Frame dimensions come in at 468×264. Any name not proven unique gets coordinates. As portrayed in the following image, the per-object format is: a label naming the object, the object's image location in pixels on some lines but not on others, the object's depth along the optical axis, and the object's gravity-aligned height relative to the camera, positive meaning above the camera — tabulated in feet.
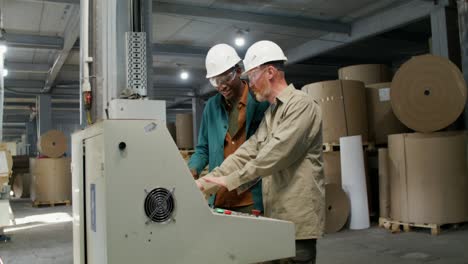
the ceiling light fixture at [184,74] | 35.90 +6.64
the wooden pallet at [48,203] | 31.27 -3.11
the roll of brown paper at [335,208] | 17.19 -2.31
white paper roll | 17.66 -1.22
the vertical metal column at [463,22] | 15.42 +4.39
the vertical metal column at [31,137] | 54.80 +3.23
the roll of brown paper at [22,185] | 38.86 -2.15
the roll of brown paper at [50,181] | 31.30 -1.51
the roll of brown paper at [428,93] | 16.21 +2.01
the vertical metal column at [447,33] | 19.54 +5.06
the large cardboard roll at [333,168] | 18.83 -0.77
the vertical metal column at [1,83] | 18.24 +3.27
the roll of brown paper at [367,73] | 21.11 +3.67
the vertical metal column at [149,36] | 11.45 +3.46
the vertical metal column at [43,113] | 38.37 +4.19
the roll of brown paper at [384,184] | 17.81 -1.47
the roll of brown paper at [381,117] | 19.35 +1.40
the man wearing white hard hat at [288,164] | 5.83 -0.18
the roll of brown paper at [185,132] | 33.65 +1.79
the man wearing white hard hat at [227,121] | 7.39 +0.57
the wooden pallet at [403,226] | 16.07 -3.02
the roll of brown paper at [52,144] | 31.96 +1.16
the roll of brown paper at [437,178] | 16.24 -1.18
